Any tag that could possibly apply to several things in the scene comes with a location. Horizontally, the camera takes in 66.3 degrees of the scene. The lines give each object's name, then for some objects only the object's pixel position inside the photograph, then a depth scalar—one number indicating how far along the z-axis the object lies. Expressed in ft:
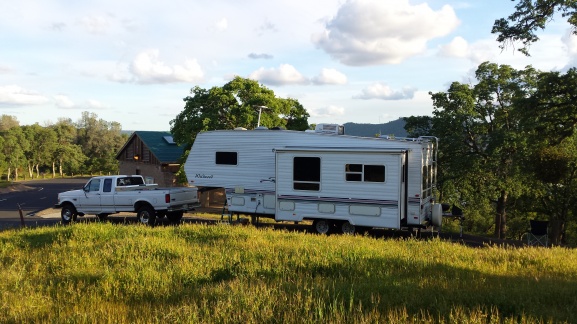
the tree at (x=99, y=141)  252.21
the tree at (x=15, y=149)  213.05
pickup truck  53.62
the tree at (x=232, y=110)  86.12
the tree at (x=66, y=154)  246.47
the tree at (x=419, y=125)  76.48
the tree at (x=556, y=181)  52.65
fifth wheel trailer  42.42
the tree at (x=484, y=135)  68.84
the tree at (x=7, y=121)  334.65
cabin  125.70
